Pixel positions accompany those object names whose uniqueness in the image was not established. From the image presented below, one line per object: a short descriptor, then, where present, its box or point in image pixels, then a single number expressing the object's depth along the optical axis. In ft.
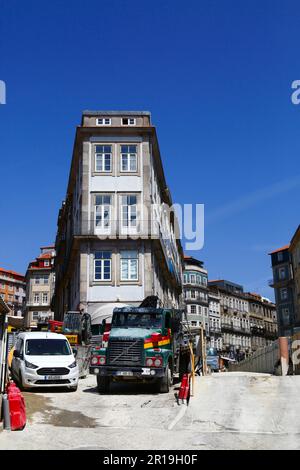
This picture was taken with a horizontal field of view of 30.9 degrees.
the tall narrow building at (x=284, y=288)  271.08
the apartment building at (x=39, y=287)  316.40
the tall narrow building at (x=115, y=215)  128.16
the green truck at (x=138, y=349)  57.52
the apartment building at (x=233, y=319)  339.57
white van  58.95
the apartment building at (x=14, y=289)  410.72
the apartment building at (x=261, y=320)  369.09
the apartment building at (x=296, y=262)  226.99
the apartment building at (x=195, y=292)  303.68
